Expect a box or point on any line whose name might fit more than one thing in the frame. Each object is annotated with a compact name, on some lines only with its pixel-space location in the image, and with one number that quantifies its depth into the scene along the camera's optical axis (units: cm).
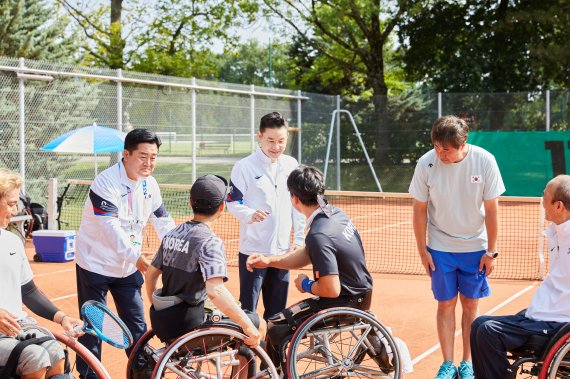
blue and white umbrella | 1177
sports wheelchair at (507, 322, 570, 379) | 381
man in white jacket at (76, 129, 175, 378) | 454
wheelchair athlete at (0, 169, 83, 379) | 338
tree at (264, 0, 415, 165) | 2194
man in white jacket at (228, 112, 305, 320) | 510
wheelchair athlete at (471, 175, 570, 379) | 404
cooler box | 1069
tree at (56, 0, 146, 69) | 2706
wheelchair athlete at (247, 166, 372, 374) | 416
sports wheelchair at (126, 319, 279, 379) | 368
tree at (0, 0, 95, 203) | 1207
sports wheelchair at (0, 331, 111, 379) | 359
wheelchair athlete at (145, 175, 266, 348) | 375
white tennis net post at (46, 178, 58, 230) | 1106
